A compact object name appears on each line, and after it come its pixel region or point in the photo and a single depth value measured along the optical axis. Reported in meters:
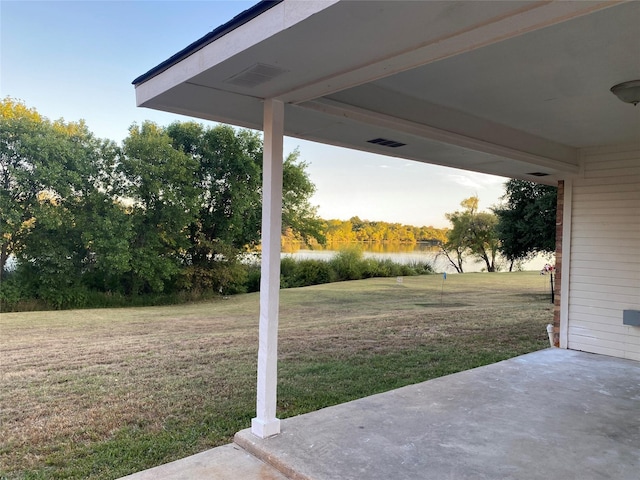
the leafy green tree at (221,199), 11.26
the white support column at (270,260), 2.81
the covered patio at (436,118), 1.90
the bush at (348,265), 13.56
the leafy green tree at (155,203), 10.16
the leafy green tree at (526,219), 10.64
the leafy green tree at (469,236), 18.01
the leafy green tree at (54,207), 8.90
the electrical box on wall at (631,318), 4.83
